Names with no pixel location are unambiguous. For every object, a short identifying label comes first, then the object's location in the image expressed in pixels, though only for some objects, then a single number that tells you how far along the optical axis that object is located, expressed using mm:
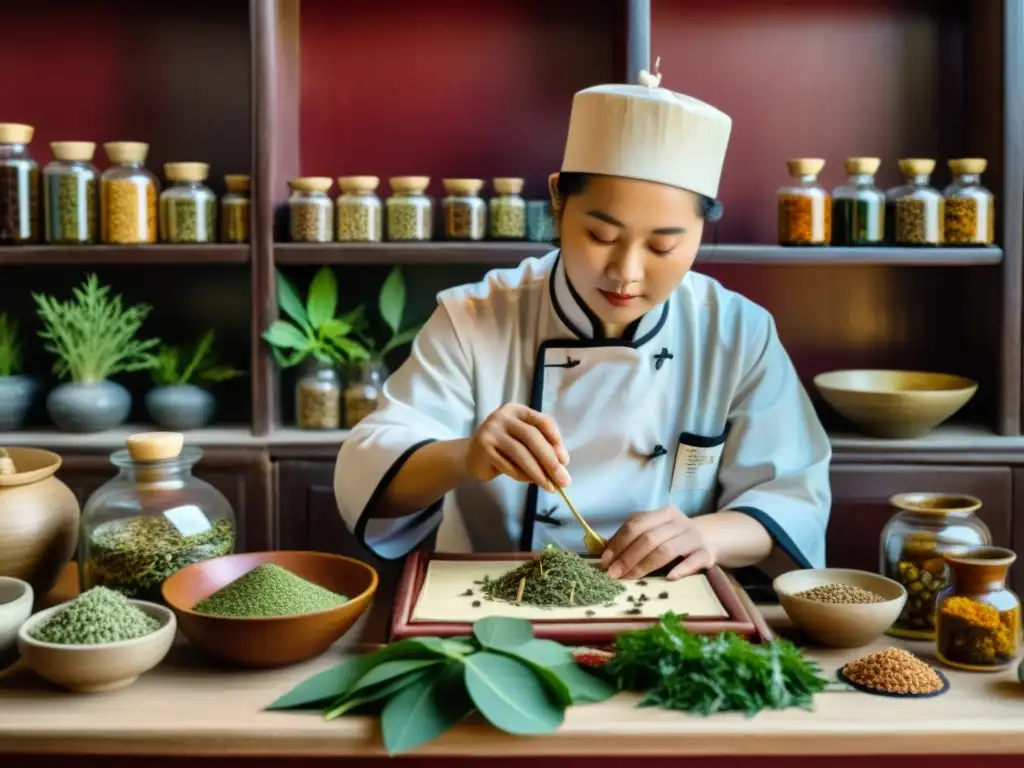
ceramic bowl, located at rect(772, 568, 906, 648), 1479
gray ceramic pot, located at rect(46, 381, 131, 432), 3057
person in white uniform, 1826
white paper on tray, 1506
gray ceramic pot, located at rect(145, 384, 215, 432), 3115
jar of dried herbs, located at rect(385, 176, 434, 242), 3086
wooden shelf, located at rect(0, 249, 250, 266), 3049
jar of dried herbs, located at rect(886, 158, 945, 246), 3023
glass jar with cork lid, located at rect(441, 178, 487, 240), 3092
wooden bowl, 1400
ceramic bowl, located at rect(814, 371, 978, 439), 2943
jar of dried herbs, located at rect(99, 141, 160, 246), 3037
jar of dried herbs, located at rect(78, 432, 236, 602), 1615
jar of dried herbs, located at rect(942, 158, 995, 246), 3021
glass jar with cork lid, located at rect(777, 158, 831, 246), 3033
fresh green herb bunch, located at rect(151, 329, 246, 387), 3150
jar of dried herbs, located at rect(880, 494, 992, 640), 1568
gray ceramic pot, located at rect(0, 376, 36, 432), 3115
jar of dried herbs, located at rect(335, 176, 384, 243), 3084
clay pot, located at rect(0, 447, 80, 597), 1607
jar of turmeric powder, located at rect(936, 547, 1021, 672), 1425
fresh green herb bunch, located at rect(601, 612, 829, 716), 1300
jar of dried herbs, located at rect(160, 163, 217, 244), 3070
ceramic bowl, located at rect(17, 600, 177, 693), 1318
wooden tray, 1448
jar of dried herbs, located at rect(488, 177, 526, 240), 3084
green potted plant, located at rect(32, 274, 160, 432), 3064
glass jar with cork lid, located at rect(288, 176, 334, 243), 3055
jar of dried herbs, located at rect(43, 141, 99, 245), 3047
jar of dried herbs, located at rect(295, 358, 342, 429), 3115
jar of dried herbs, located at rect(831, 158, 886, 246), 3057
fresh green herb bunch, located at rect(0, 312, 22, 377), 3168
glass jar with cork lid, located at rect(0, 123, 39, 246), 3014
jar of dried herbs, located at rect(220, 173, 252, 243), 3068
